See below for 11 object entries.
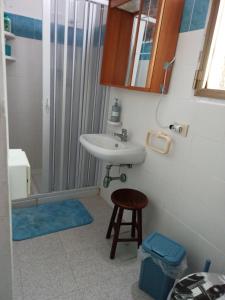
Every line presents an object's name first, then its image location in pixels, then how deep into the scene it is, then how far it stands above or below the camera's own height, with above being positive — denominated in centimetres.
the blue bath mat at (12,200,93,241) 198 -134
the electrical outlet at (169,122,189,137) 155 -27
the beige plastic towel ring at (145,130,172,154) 166 -40
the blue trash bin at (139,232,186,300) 138 -108
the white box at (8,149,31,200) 74 -34
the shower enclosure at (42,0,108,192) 196 -10
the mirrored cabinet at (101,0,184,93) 151 +31
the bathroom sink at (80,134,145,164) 180 -56
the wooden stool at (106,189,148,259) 173 -91
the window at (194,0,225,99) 132 +19
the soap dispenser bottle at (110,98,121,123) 218 -28
